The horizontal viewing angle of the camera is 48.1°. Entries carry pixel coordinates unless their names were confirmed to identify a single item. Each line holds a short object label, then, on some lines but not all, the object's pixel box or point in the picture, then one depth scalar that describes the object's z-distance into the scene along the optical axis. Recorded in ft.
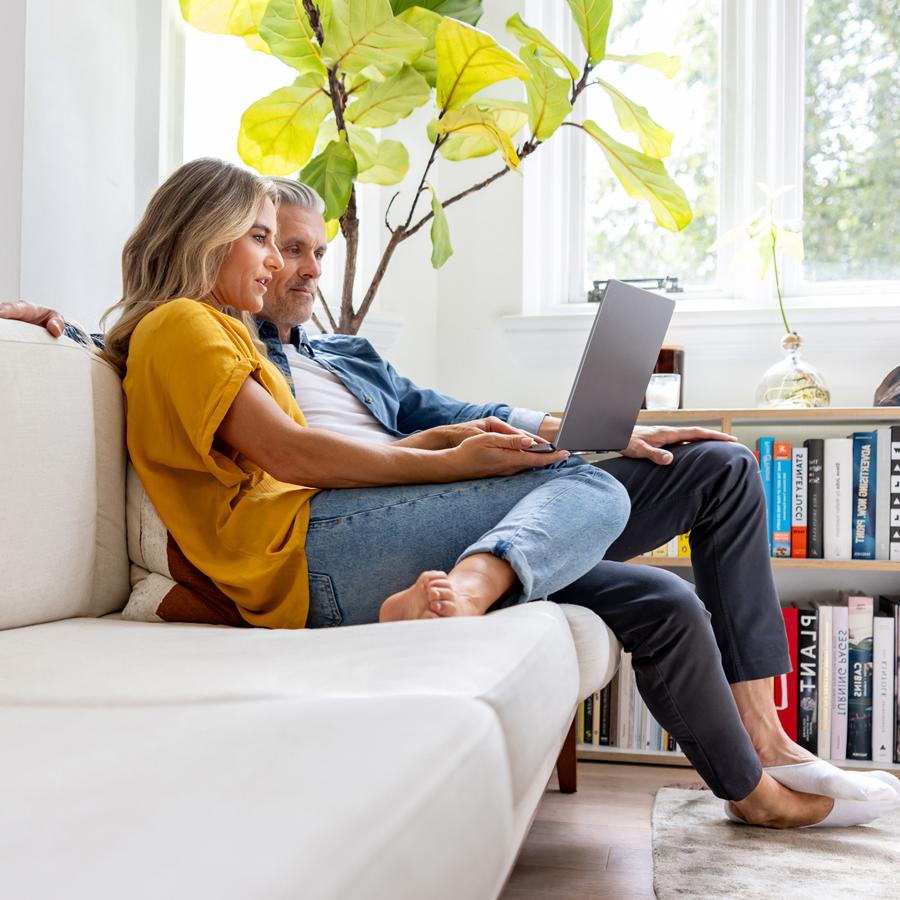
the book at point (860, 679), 7.18
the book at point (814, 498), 7.48
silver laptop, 4.75
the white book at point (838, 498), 7.42
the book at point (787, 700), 7.25
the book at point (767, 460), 7.59
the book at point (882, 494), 7.35
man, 4.91
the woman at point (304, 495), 4.06
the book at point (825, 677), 7.21
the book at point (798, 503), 7.49
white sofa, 1.36
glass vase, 7.88
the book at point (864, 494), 7.39
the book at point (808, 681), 7.24
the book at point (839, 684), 7.19
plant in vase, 7.93
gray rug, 4.68
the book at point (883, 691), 7.13
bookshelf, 7.25
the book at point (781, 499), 7.51
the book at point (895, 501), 7.30
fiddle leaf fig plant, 6.25
